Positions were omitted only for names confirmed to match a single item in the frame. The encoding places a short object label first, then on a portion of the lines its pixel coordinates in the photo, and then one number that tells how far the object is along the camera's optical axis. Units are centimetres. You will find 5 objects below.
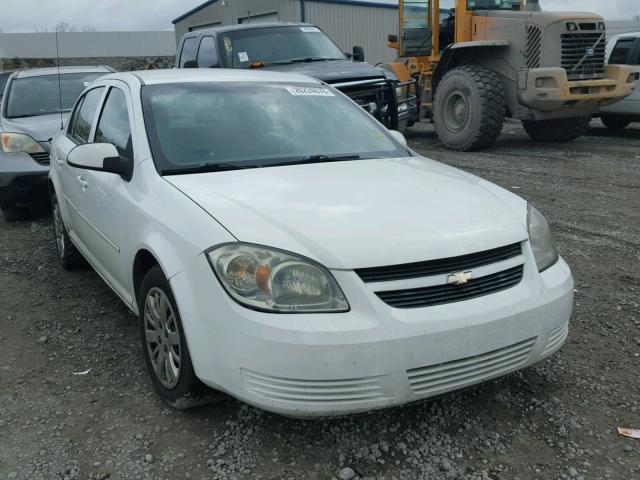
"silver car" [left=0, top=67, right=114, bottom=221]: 655
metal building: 2614
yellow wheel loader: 964
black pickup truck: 859
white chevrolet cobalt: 236
